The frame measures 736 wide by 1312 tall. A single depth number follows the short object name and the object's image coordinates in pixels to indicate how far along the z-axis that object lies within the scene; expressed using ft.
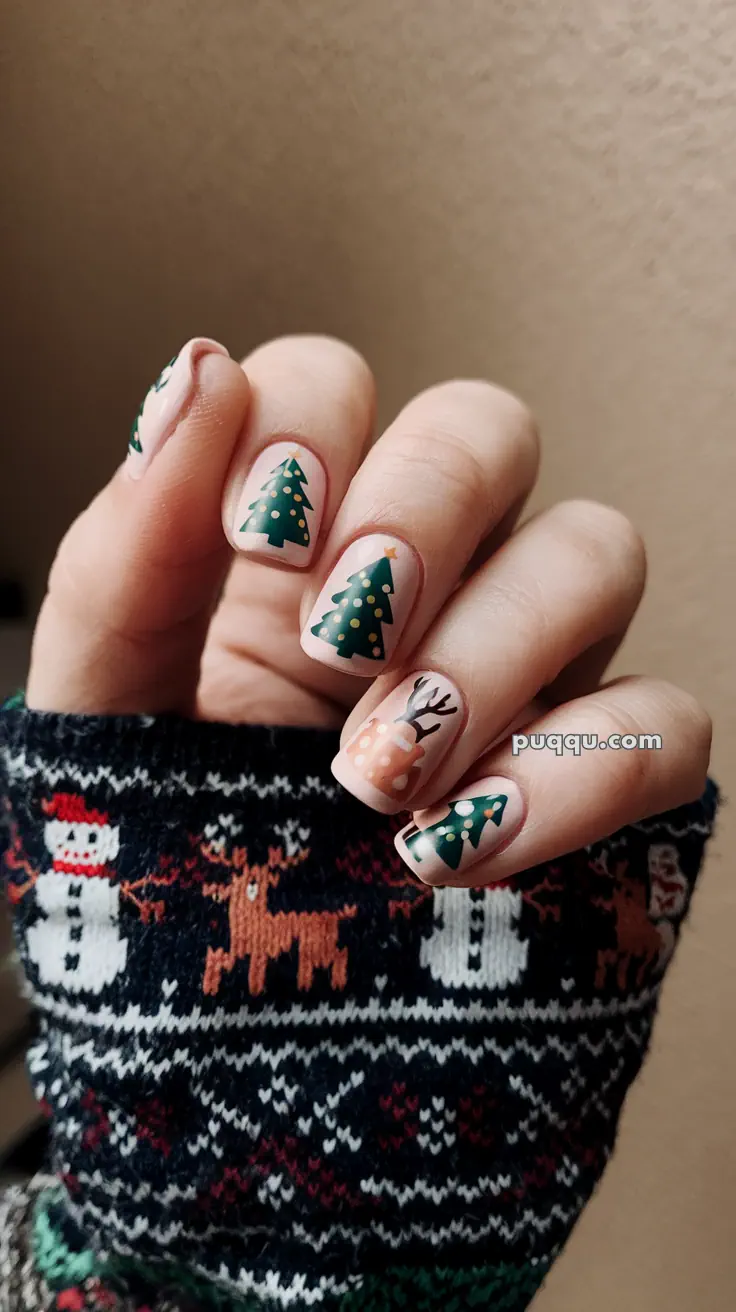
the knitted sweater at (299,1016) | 0.69
